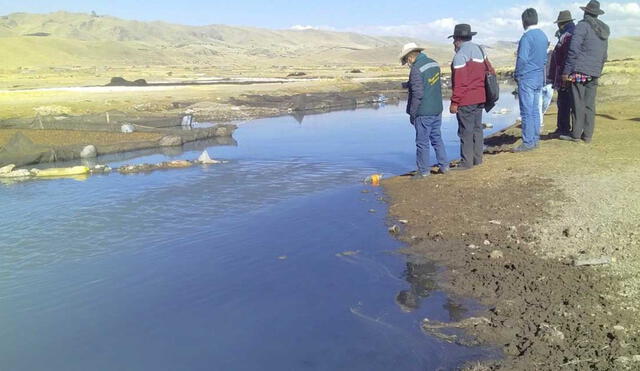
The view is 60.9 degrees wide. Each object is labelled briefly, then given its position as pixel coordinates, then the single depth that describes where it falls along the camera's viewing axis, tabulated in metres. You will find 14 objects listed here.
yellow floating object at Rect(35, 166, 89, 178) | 11.84
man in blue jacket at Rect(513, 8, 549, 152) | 9.47
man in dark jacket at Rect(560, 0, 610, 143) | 9.45
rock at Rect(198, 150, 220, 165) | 12.50
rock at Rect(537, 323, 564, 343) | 3.71
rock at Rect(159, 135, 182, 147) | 16.27
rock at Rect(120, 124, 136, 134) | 18.24
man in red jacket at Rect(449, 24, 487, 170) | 8.63
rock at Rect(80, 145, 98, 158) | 14.48
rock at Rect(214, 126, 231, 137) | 17.72
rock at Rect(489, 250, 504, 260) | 5.26
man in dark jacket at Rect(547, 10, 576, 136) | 10.27
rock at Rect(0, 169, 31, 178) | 11.91
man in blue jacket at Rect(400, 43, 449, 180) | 8.52
